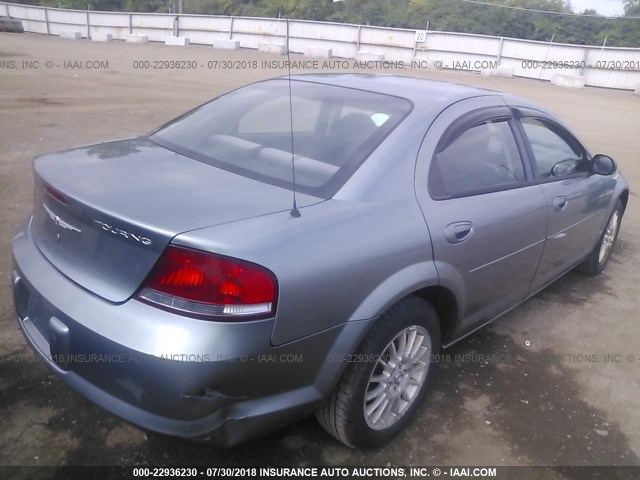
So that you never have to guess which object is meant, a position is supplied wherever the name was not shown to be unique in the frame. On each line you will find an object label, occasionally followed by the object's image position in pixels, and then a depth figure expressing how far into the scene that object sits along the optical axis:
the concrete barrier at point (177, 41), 35.81
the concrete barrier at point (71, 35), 40.28
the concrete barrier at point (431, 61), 29.66
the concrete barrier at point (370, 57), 30.00
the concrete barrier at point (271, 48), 32.66
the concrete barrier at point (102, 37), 39.53
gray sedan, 1.76
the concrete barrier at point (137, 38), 37.34
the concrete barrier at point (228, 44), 34.12
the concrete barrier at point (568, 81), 24.72
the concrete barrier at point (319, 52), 32.34
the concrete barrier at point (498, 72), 26.88
